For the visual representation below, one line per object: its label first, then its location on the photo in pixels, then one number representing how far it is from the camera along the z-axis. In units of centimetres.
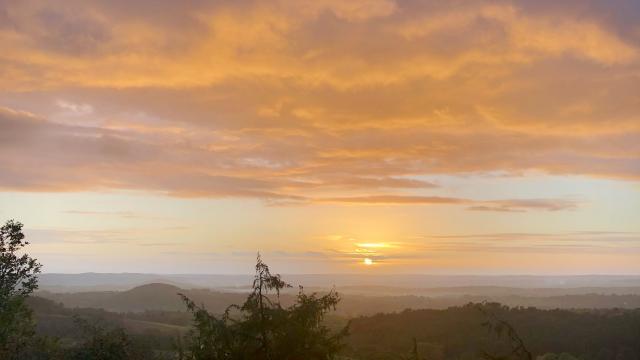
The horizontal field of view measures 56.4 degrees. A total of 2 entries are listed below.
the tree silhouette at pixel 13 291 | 2934
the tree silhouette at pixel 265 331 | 1491
